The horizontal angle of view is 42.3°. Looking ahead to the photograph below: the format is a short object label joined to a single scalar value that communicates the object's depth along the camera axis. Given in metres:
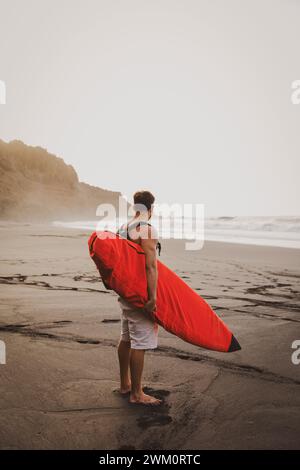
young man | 2.69
